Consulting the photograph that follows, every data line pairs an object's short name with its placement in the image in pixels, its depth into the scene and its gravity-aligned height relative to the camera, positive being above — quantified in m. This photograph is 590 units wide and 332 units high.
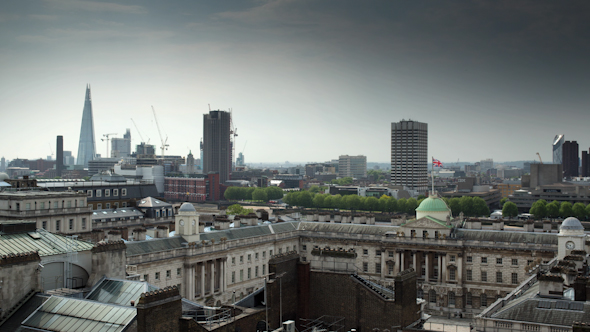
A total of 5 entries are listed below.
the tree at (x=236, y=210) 186.88 -13.76
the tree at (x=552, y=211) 199.25 -14.13
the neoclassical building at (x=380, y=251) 82.19 -13.27
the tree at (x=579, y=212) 193.62 -14.01
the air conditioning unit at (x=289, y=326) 34.98 -9.56
